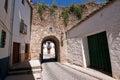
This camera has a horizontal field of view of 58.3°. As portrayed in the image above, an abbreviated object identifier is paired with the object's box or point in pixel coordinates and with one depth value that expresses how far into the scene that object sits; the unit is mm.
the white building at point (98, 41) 4719
